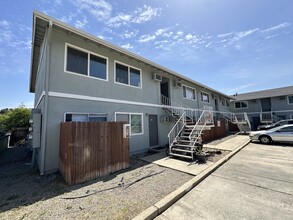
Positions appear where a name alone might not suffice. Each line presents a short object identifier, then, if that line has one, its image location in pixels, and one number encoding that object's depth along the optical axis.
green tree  20.53
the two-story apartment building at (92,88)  5.84
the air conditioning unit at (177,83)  12.46
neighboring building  21.65
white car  10.24
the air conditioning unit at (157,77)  10.62
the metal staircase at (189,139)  7.43
